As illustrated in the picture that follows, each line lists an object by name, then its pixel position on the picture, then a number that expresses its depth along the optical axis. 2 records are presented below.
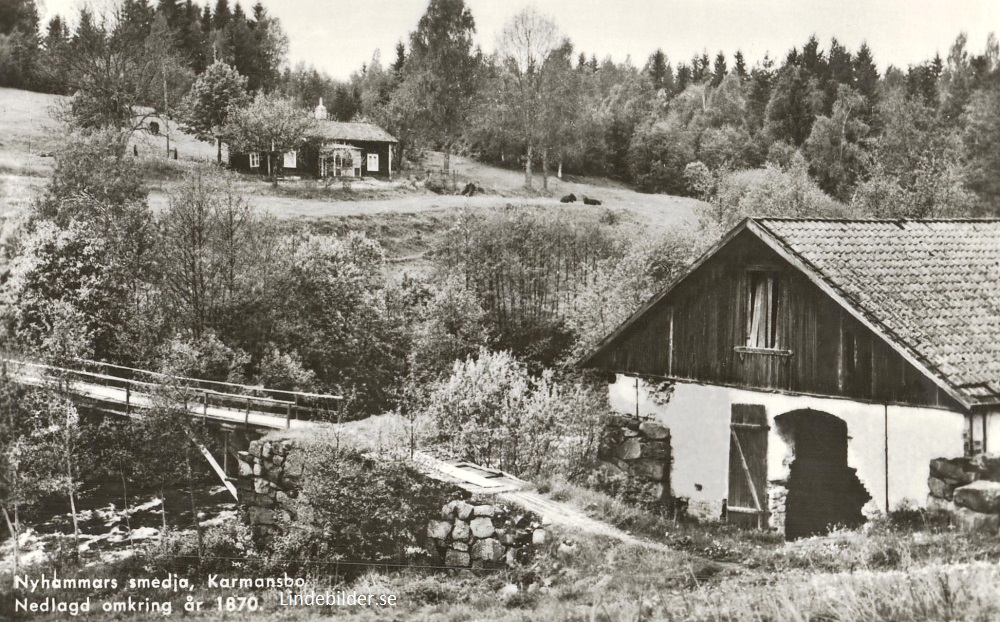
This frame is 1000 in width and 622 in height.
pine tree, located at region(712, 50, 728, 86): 72.50
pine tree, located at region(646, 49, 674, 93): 83.56
